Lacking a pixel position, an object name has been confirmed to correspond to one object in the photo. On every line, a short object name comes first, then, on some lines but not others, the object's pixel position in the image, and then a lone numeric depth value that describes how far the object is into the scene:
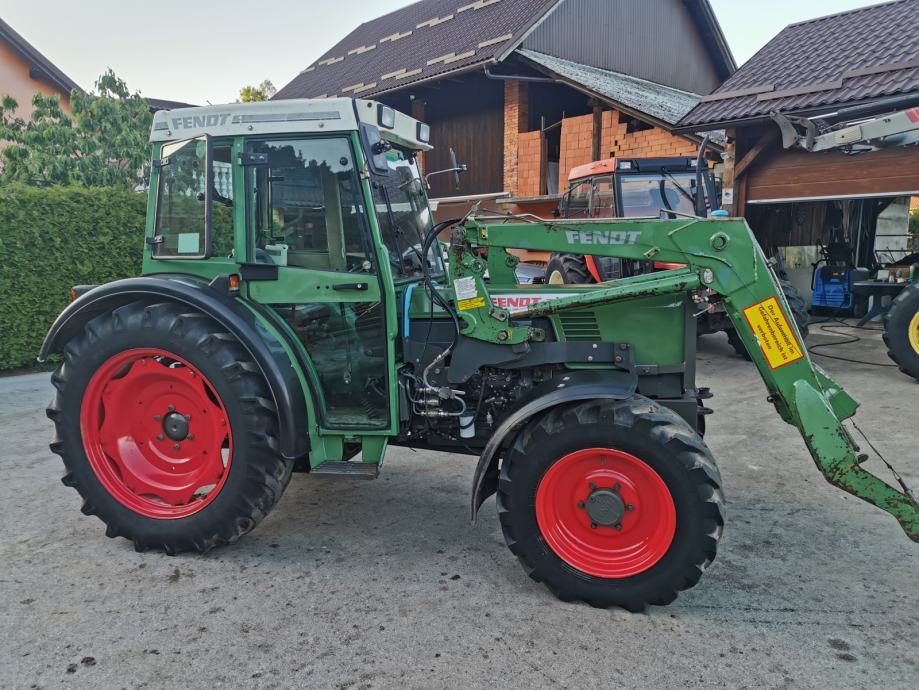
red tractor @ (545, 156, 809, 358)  7.62
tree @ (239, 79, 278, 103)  35.97
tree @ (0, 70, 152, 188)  9.75
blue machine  11.33
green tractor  2.84
